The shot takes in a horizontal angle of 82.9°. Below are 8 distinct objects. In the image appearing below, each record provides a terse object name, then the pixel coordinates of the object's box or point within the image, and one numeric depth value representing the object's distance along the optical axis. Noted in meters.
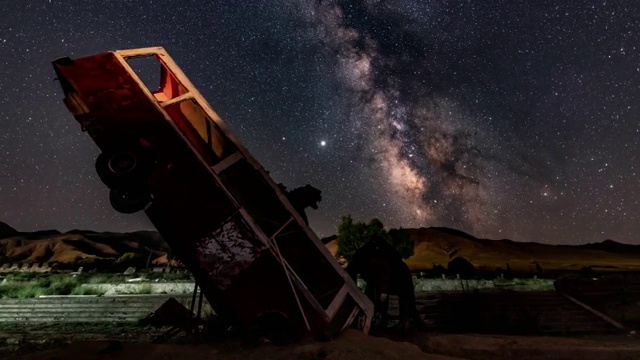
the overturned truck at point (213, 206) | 6.08
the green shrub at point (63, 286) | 17.81
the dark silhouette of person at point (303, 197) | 7.51
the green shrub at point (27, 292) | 17.14
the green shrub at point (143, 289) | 17.73
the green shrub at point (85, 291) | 17.70
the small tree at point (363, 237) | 45.91
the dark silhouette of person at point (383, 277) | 8.10
